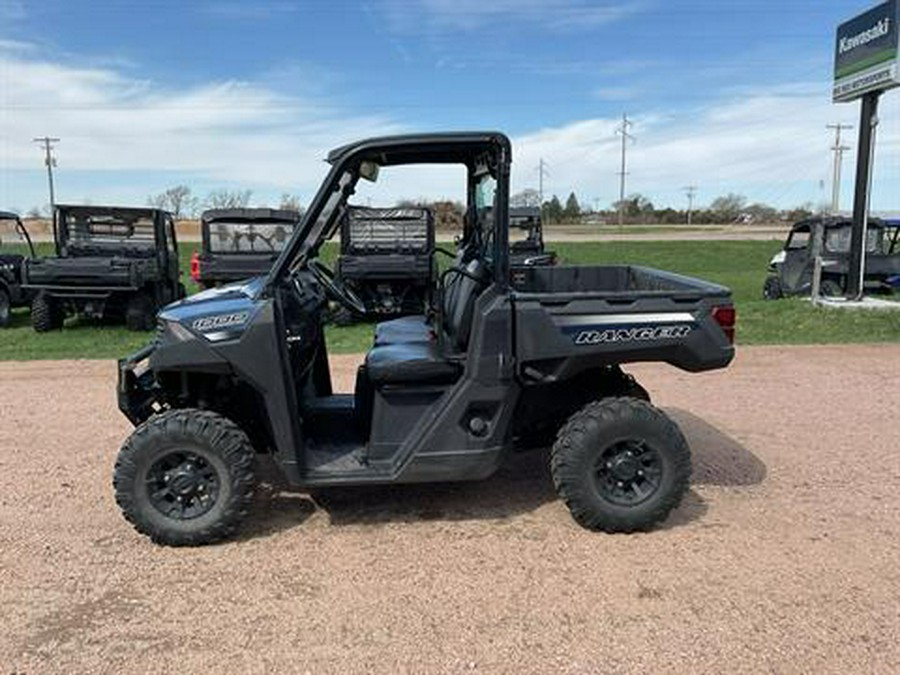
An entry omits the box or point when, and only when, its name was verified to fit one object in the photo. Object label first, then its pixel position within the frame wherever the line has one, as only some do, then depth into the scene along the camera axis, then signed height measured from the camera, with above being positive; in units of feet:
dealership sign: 42.93 +8.59
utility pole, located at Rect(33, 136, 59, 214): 207.00 +13.30
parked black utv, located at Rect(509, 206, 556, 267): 50.03 -1.47
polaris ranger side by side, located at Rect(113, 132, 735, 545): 12.71 -2.90
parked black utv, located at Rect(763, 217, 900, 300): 50.37 -3.33
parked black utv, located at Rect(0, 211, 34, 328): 41.42 -3.63
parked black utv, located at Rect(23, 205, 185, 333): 39.01 -2.70
